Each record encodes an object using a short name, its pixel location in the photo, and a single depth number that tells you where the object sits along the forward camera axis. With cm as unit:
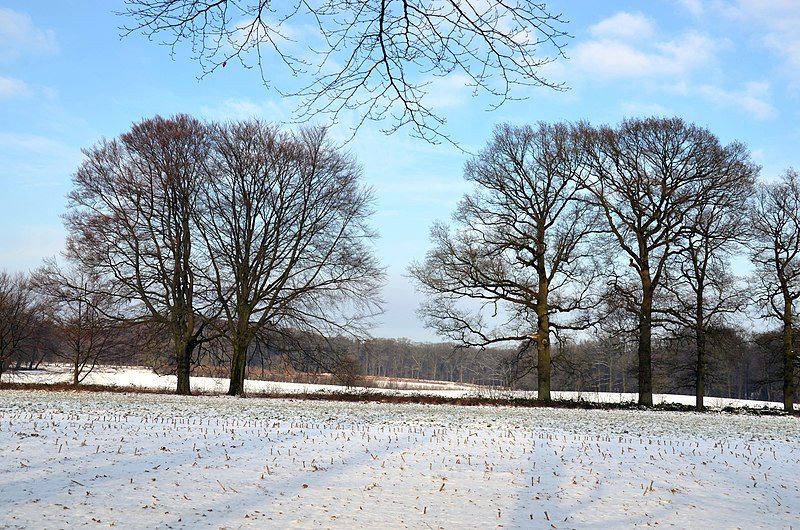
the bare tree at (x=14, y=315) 3303
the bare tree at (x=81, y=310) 2388
